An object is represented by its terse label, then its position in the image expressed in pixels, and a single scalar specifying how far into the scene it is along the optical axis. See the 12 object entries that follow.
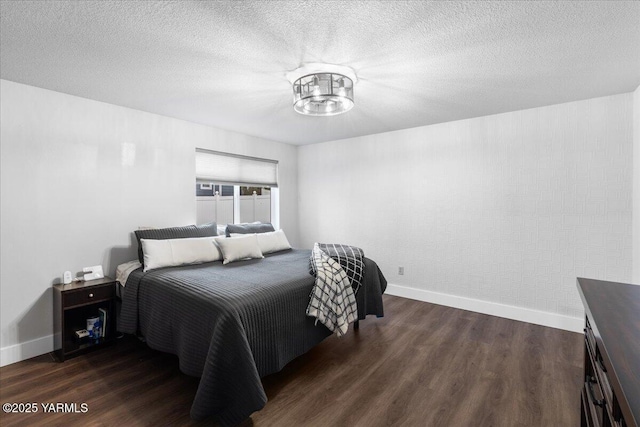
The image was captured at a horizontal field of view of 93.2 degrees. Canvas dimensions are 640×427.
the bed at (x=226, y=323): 1.77
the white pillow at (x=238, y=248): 3.18
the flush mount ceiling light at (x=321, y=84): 2.27
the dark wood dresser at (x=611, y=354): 0.77
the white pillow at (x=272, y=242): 3.65
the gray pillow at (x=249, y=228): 3.80
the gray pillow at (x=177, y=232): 3.10
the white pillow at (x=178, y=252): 2.85
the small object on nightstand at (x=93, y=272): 2.86
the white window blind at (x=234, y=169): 4.02
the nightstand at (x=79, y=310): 2.56
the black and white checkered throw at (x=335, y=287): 2.49
